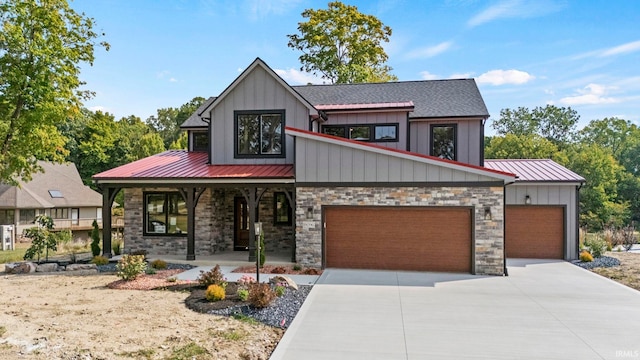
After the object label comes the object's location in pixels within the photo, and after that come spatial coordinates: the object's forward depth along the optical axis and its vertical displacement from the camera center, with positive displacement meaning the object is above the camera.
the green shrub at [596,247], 13.89 -2.39
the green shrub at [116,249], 14.23 -2.58
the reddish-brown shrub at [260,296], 7.48 -2.30
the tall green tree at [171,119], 48.66 +8.55
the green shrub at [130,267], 9.82 -2.27
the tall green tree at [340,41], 29.42 +11.18
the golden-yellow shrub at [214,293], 8.01 -2.40
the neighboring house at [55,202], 26.97 -1.61
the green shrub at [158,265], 11.80 -2.63
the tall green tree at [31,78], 14.05 +3.90
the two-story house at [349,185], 11.18 -0.11
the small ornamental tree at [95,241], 13.43 -2.17
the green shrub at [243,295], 7.89 -2.38
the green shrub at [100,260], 12.37 -2.63
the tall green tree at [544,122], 45.59 +7.34
